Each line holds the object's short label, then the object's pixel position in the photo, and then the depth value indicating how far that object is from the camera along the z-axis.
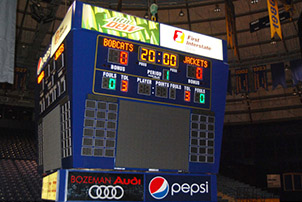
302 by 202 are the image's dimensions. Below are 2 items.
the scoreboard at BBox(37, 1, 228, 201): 9.53
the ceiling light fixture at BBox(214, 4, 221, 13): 25.91
